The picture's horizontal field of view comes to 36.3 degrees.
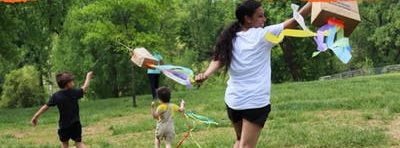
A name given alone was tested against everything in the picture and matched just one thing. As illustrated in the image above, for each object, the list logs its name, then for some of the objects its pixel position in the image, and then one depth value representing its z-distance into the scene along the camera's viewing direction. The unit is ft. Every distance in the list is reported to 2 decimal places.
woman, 17.06
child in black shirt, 26.50
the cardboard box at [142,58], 21.11
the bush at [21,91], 109.91
